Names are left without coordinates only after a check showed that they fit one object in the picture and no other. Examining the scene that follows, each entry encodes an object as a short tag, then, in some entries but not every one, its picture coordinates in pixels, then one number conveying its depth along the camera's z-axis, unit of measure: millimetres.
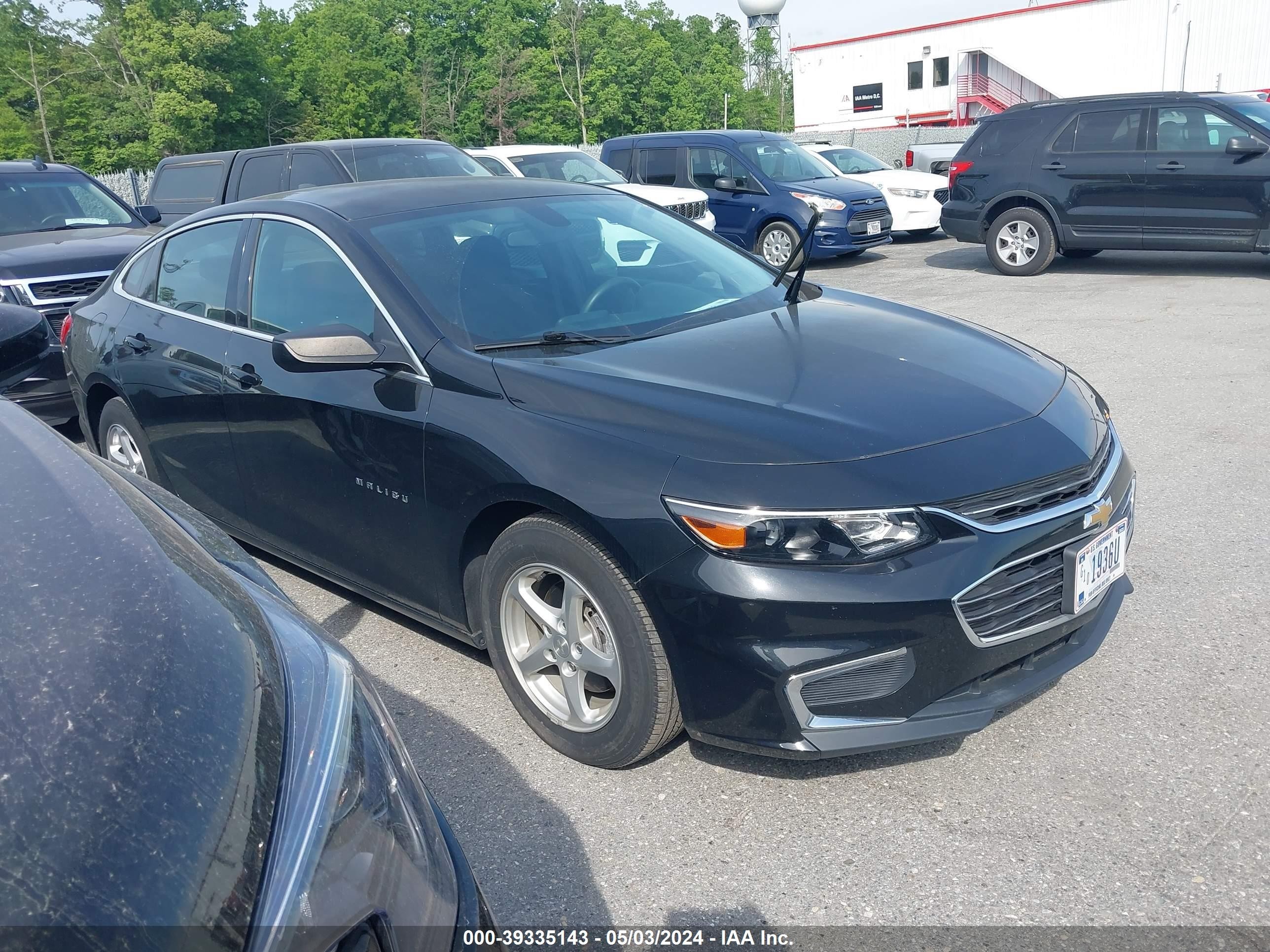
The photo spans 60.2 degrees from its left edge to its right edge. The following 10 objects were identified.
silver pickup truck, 20391
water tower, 73062
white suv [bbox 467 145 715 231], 14031
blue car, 14289
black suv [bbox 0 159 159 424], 7242
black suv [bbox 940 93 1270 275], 11164
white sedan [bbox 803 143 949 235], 16391
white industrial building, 39625
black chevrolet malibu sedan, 2727
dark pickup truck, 10805
